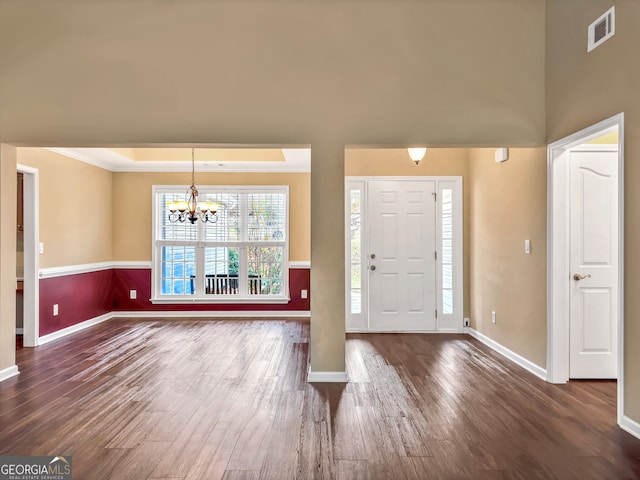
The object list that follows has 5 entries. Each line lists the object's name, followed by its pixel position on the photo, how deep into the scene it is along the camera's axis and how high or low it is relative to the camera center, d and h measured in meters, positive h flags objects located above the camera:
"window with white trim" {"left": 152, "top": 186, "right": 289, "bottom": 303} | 6.60 -0.10
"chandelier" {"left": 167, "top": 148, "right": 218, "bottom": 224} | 5.71 +0.47
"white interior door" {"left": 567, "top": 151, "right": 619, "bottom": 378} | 3.59 -0.20
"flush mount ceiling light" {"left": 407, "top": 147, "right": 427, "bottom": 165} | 4.57 +1.02
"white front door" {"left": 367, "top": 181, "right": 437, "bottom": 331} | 5.42 -0.20
